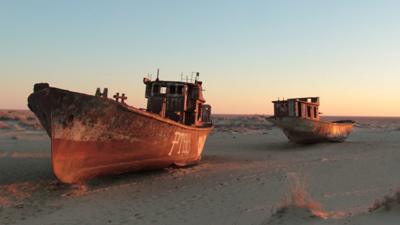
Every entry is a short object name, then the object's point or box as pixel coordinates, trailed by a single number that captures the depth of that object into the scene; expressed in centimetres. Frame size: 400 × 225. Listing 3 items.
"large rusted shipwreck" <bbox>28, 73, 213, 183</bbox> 1030
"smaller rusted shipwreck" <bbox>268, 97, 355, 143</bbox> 2266
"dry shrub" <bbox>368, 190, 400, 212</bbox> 602
